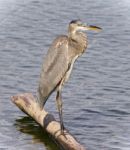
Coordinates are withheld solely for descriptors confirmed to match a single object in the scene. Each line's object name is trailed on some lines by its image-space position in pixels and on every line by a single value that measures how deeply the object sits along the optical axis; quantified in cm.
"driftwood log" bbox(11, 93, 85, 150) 1124
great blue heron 1180
